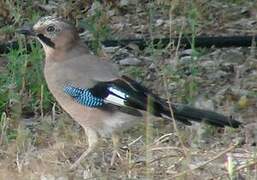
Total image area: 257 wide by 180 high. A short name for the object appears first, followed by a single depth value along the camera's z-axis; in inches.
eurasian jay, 516.7
